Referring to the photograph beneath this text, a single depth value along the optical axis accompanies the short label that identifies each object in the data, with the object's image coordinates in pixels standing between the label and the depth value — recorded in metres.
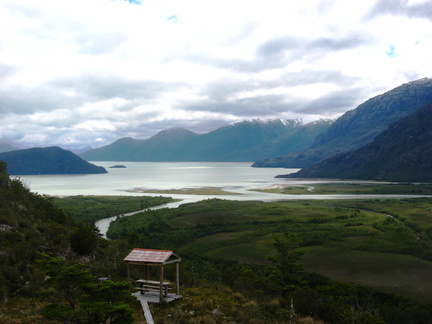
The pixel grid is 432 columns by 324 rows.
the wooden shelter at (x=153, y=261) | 25.43
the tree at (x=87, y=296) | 16.08
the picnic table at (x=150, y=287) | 26.27
